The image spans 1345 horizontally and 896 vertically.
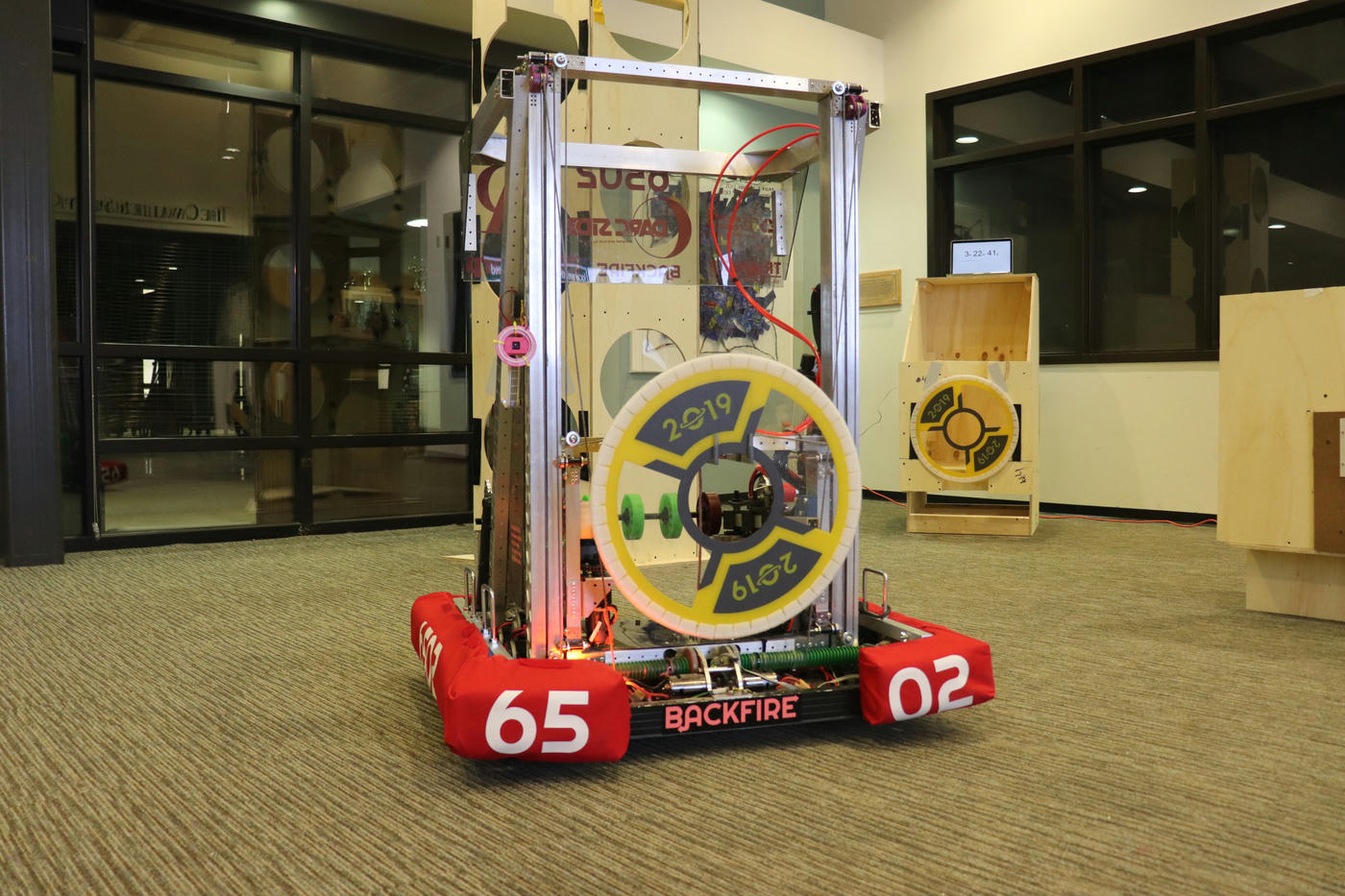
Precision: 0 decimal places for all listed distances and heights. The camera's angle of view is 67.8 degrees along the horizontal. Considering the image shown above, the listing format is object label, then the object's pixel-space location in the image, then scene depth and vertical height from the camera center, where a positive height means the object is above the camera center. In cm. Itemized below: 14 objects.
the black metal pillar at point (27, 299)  370 +45
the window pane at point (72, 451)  429 -15
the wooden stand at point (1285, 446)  267 -11
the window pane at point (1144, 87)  514 +170
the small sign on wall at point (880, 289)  628 +77
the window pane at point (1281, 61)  470 +167
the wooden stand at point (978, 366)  466 +20
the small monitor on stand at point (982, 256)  517 +79
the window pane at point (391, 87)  503 +170
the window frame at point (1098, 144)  482 +144
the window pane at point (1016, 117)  564 +170
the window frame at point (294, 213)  429 +94
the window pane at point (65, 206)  428 +90
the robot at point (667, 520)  172 -20
